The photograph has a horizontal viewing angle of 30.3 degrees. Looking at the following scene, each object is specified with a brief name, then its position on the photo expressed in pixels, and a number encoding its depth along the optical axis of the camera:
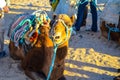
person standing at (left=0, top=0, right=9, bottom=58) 4.21
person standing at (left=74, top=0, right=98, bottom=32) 5.53
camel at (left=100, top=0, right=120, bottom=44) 4.96
